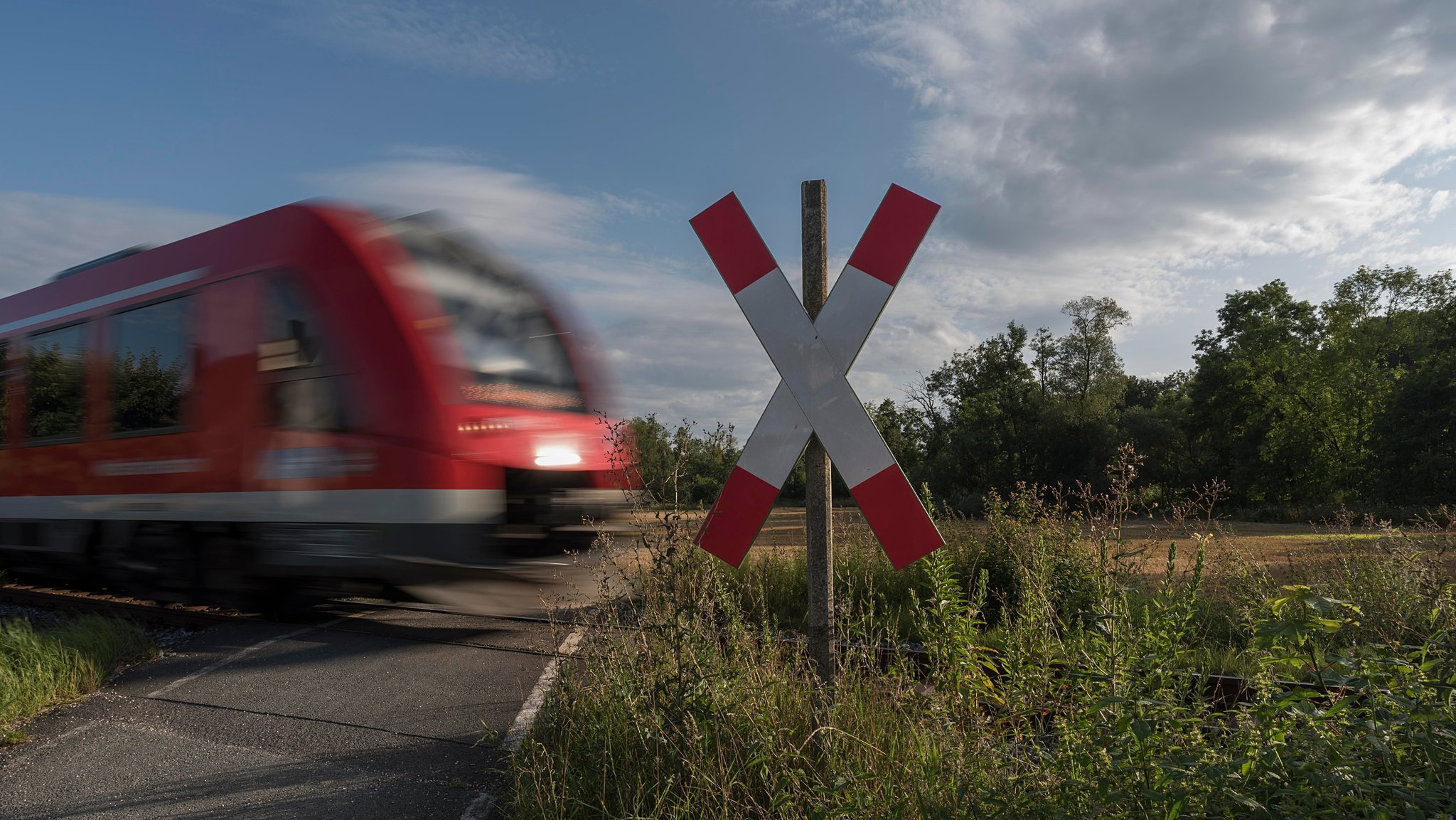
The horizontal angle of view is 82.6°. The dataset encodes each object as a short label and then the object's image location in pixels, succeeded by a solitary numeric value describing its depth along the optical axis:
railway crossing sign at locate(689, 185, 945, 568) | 2.82
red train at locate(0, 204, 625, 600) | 5.87
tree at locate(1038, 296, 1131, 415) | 46.00
